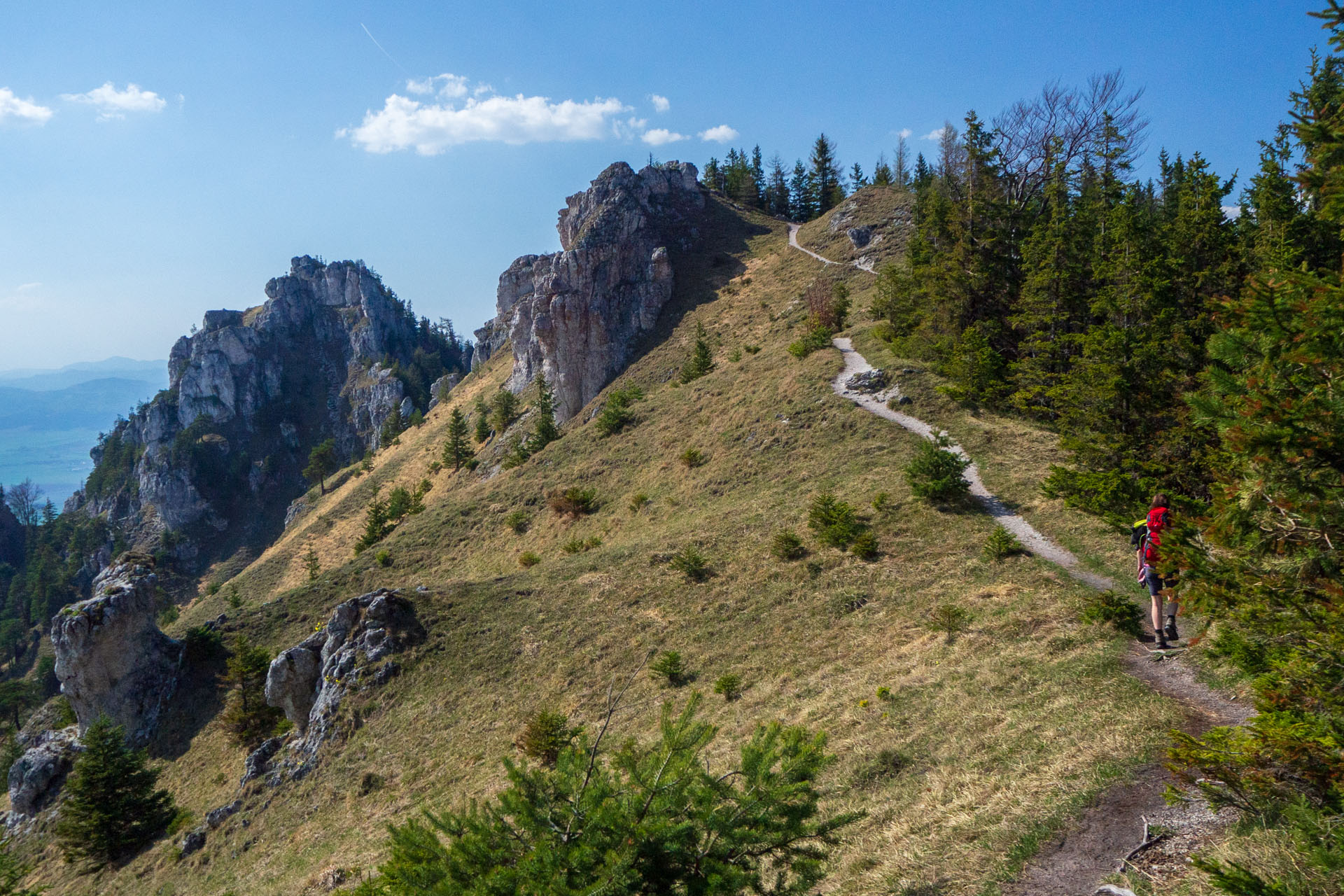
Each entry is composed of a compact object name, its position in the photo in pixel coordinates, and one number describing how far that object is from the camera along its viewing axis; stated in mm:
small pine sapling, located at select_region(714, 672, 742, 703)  15789
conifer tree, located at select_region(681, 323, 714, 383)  50781
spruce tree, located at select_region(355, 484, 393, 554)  50719
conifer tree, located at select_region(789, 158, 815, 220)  94250
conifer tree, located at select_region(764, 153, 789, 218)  97812
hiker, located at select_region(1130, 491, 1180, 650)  10898
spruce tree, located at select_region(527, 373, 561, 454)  54156
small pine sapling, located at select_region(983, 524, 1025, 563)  17016
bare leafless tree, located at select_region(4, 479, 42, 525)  132250
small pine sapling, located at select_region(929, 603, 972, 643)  14320
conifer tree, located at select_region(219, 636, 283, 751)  26500
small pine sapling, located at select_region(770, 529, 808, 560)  21359
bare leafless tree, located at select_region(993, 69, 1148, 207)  34781
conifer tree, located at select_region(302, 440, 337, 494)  92938
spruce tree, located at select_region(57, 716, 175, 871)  21250
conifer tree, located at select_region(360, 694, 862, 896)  4887
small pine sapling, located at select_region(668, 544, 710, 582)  22734
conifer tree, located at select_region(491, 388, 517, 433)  67750
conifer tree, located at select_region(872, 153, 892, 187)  87669
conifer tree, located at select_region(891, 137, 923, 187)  92094
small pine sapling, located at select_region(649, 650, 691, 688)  17500
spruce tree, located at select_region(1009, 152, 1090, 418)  25203
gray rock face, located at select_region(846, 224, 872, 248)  66750
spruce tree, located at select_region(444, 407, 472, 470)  66562
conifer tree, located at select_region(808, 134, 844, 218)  93062
